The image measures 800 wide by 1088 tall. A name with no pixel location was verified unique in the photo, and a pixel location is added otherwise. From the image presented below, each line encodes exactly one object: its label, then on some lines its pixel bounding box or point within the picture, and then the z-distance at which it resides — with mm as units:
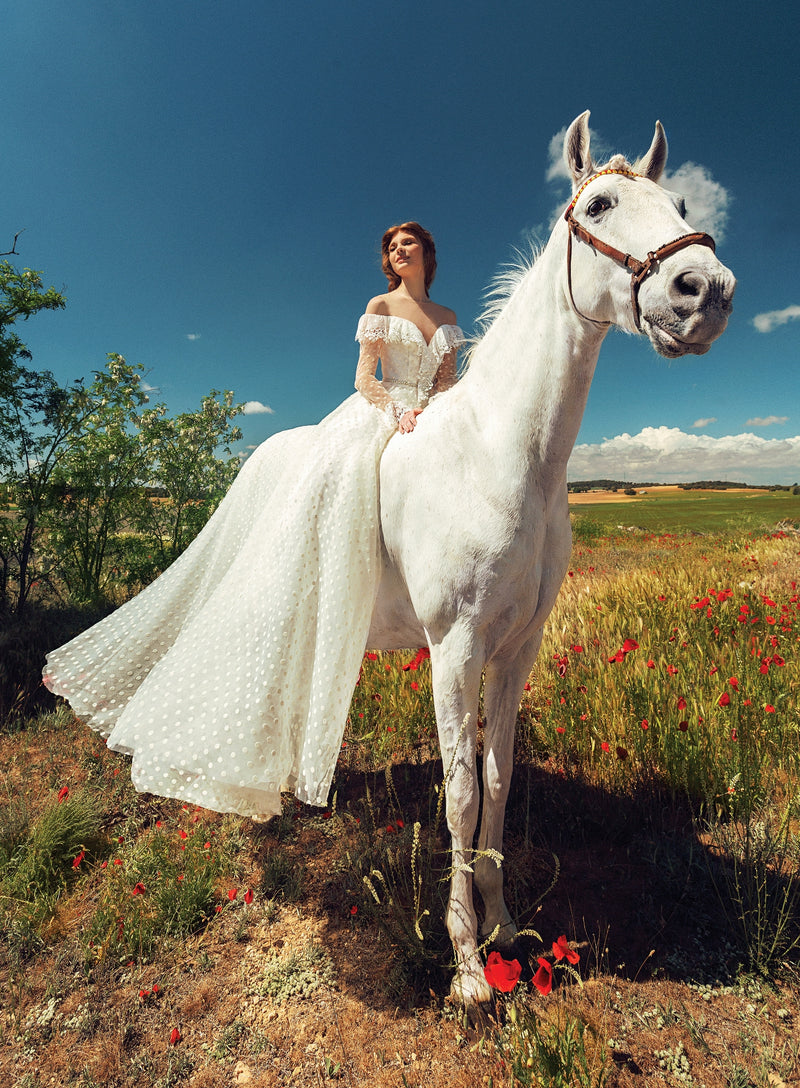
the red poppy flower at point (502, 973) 1421
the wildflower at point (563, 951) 1466
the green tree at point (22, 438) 5312
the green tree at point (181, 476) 7246
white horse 1645
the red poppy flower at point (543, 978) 1397
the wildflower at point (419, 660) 3488
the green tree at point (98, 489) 6250
